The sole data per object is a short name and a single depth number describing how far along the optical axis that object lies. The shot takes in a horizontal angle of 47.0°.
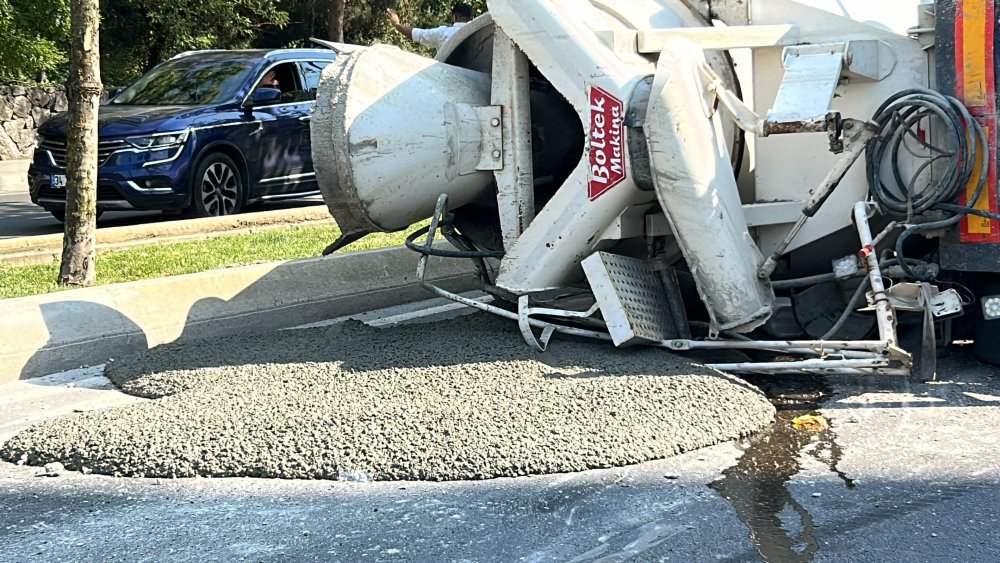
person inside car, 11.44
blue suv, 10.28
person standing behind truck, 8.27
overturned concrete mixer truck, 4.73
